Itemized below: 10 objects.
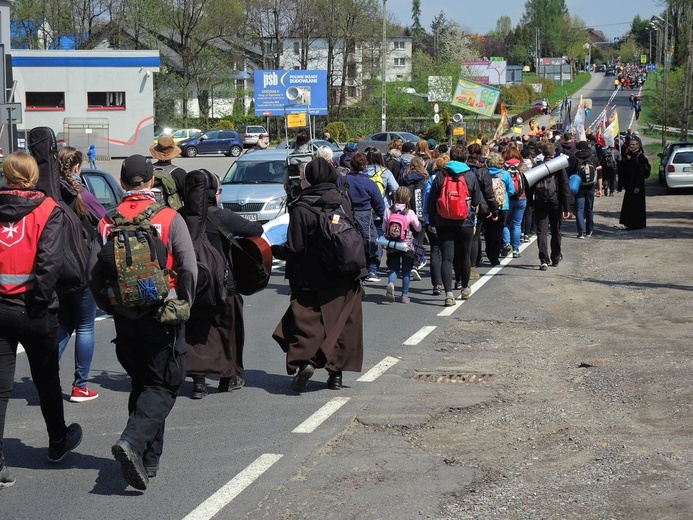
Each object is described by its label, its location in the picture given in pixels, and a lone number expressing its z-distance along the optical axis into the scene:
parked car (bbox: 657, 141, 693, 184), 32.56
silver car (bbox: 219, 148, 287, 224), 18.69
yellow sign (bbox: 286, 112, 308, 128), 30.56
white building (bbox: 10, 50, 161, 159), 57.19
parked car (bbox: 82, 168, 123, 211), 13.18
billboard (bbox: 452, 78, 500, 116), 35.56
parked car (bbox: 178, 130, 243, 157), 60.16
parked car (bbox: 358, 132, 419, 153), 53.73
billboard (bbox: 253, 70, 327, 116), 49.94
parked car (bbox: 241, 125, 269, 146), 64.19
